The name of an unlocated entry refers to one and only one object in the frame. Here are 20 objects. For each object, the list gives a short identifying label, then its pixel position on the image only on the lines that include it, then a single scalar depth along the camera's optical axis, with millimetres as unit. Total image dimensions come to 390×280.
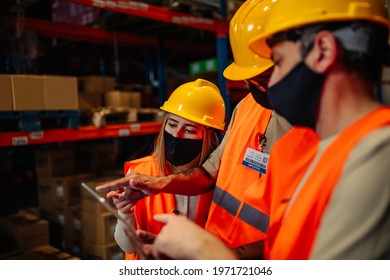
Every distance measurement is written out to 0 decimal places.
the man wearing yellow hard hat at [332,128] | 718
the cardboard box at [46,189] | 3652
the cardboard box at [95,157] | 3918
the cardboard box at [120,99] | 3584
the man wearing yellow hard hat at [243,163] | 1431
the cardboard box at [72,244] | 3461
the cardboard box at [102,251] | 3172
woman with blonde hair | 1828
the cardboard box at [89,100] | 3386
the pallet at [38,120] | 2574
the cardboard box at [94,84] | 3510
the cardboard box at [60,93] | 2697
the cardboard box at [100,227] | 3133
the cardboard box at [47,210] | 3678
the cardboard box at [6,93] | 2451
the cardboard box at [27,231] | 3172
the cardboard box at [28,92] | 2520
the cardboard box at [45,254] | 3004
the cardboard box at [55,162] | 3623
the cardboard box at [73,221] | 3432
